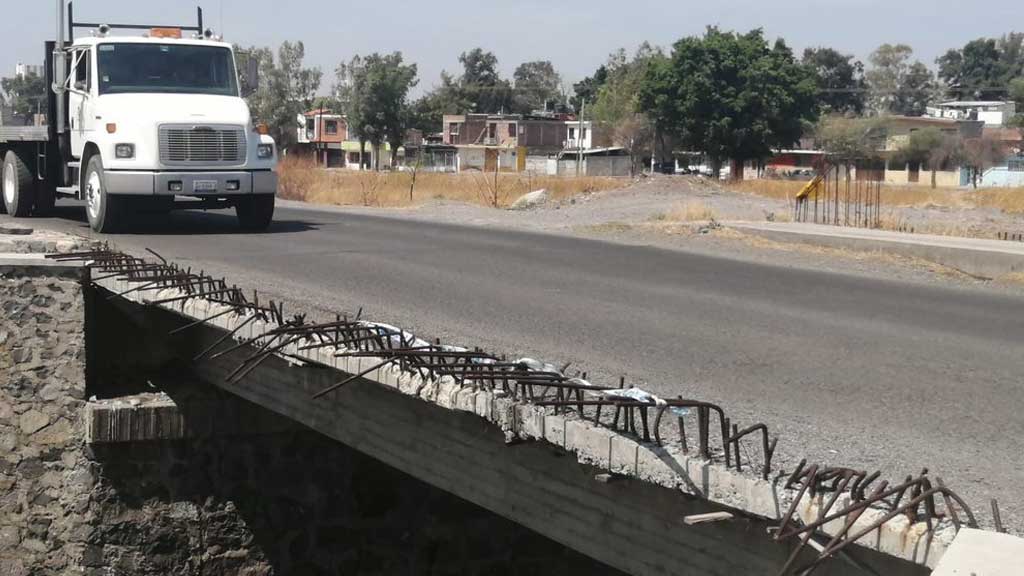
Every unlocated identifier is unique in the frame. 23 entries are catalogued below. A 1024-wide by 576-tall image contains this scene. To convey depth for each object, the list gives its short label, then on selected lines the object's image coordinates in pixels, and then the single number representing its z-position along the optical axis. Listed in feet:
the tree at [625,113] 322.96
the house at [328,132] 402.52
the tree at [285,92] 335.47
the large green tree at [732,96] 262.47
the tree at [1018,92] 441.85
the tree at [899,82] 541.75
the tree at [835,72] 560.61
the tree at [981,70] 594.24
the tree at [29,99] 68.61
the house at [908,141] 306.96
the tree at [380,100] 321.32
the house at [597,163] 328.90
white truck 58.29
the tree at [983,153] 309.22
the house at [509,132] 392.88
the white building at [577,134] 393.09
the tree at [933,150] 327.06
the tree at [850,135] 351.87
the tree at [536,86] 546.38
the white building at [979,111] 485.56
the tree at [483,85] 499.92
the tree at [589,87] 515.09
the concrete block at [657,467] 15.15
